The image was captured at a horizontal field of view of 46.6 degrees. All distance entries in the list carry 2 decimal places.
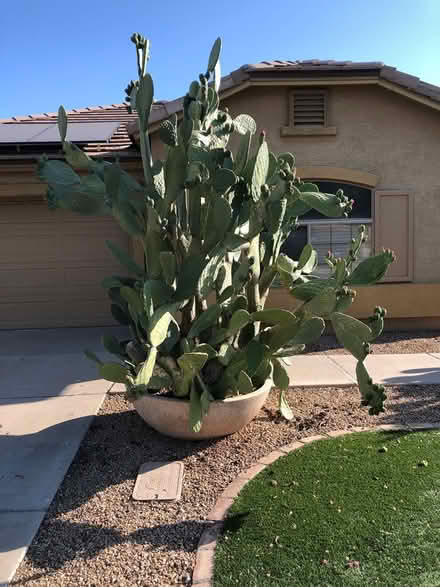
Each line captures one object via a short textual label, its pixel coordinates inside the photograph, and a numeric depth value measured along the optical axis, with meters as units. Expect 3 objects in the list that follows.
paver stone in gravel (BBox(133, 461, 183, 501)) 3.54
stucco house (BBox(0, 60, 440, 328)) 8.34
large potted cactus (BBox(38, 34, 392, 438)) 3.86
